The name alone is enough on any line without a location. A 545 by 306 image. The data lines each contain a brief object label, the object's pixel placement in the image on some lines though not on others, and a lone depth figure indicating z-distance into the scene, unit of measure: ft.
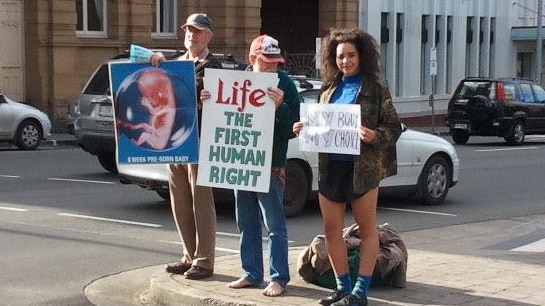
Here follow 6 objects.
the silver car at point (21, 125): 73.51
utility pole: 138.21
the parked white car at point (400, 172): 40.50
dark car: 92.48
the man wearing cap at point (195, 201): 25.98
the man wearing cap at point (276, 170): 24.61
